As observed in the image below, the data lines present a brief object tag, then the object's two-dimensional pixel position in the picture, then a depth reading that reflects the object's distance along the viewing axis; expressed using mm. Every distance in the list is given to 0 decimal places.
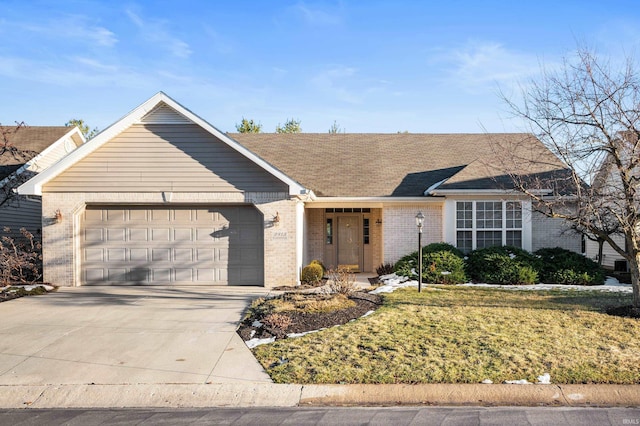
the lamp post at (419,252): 12438
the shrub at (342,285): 11180
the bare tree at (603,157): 8852
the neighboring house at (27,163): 15862
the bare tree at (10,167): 15047
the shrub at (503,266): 13906
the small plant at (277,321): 8465
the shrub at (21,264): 13039
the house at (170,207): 13266
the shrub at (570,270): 13875
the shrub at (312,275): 13914
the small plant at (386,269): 15762
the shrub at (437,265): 14117
